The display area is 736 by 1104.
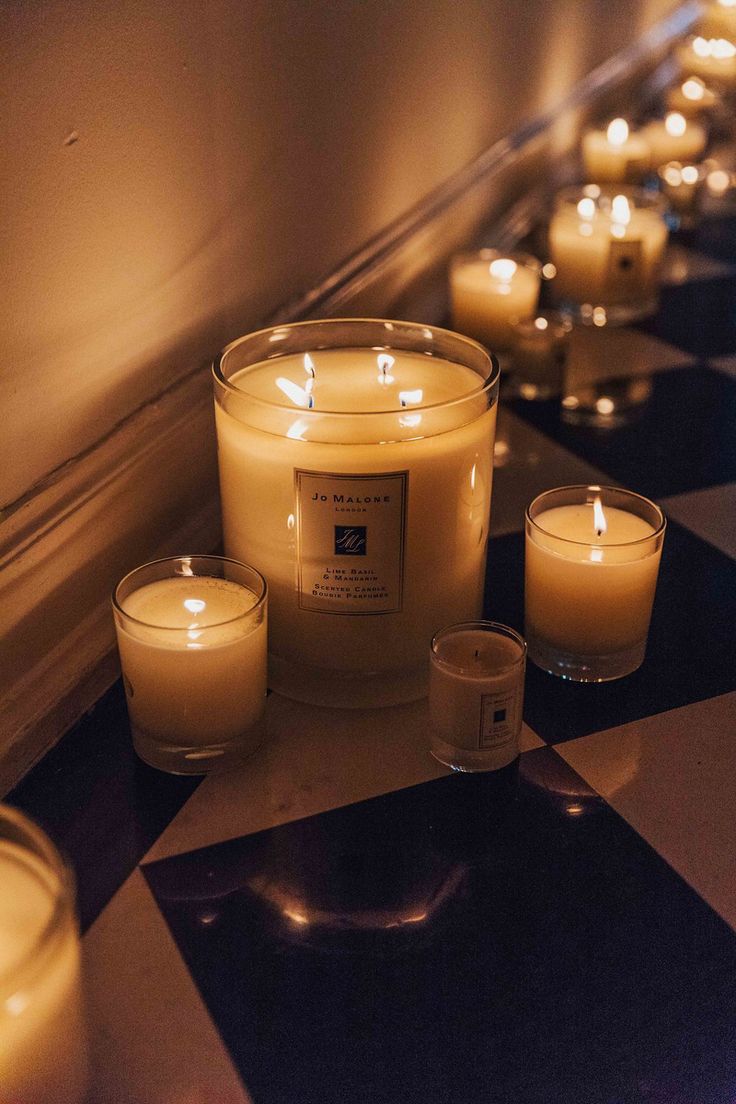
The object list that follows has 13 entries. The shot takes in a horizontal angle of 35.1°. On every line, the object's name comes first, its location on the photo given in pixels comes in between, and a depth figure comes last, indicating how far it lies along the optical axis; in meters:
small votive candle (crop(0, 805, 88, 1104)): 0.42
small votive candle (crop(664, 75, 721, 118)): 2.14
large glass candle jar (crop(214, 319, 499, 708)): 0.69
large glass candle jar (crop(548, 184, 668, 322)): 1.37
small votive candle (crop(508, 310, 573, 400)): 1.20
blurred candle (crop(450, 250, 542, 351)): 1.25
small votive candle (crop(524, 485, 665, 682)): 0.76
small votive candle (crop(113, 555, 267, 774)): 0.67
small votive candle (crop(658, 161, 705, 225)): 1.73
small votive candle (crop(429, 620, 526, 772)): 0.67
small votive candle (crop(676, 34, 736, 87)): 2.29
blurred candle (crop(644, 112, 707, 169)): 1.89
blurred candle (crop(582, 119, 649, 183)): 1.73
